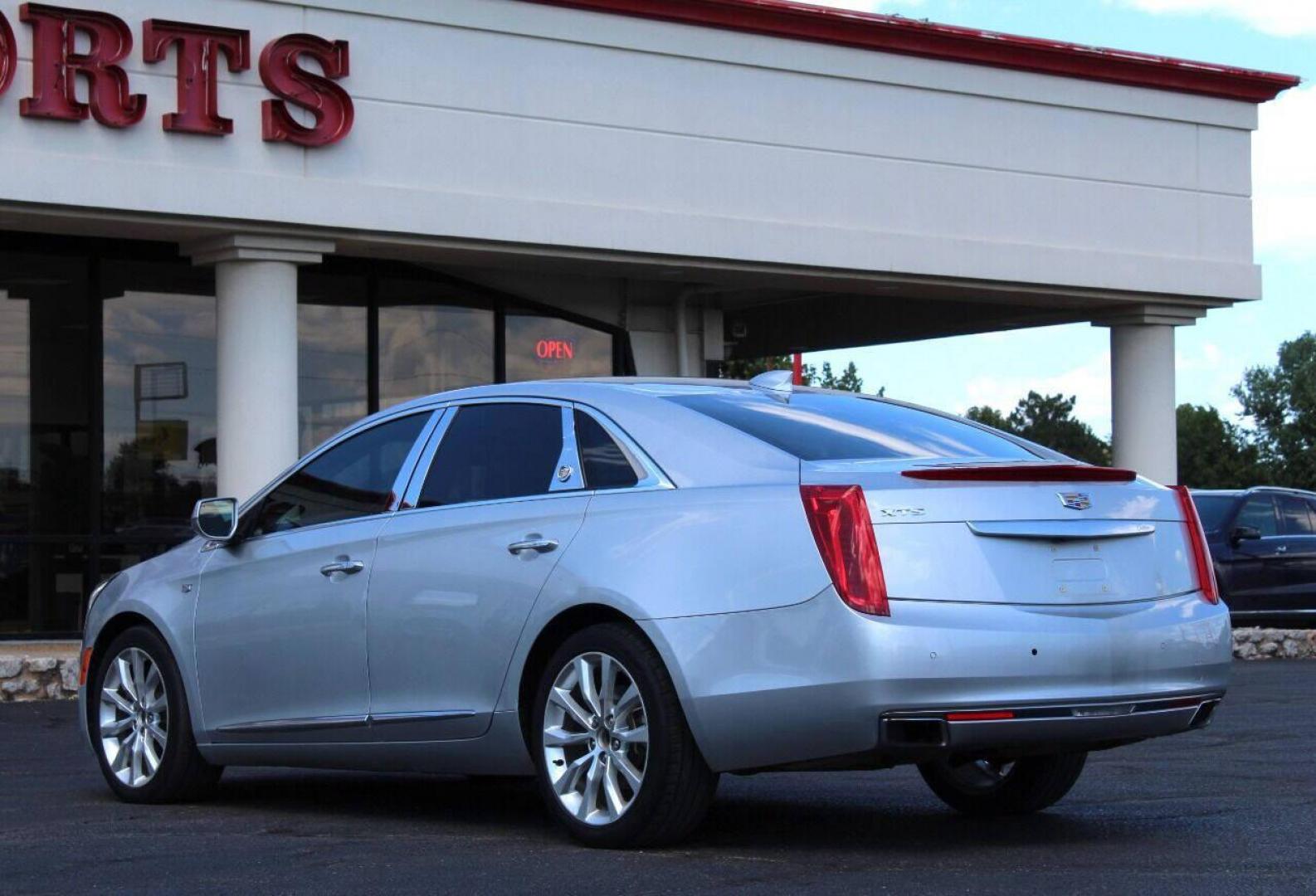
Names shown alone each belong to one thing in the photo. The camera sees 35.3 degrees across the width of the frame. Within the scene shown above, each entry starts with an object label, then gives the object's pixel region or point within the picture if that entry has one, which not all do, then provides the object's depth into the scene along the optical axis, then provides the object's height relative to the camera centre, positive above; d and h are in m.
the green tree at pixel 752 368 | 55.34 +2.72
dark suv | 21.58 -0.99
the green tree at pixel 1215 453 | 113.31 +0.42
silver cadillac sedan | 6.10 -0.45
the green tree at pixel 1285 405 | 105.62 +2.96
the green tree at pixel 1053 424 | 141.25 +2.60
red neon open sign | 21.45 +1.20
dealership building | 16.52 +2.30
